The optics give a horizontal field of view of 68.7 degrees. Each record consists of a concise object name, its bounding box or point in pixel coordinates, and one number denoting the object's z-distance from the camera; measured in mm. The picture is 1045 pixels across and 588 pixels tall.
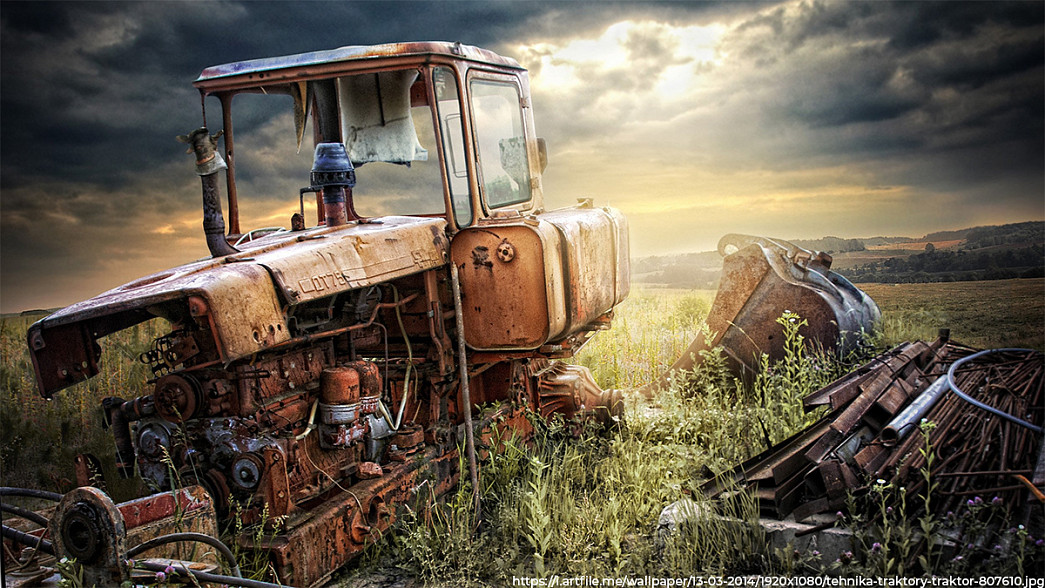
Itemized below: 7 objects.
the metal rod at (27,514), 3209
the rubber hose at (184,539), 2816
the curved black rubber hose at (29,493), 3365
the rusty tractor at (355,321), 3371
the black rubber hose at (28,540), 3061
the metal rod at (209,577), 2852
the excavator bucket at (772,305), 6467
